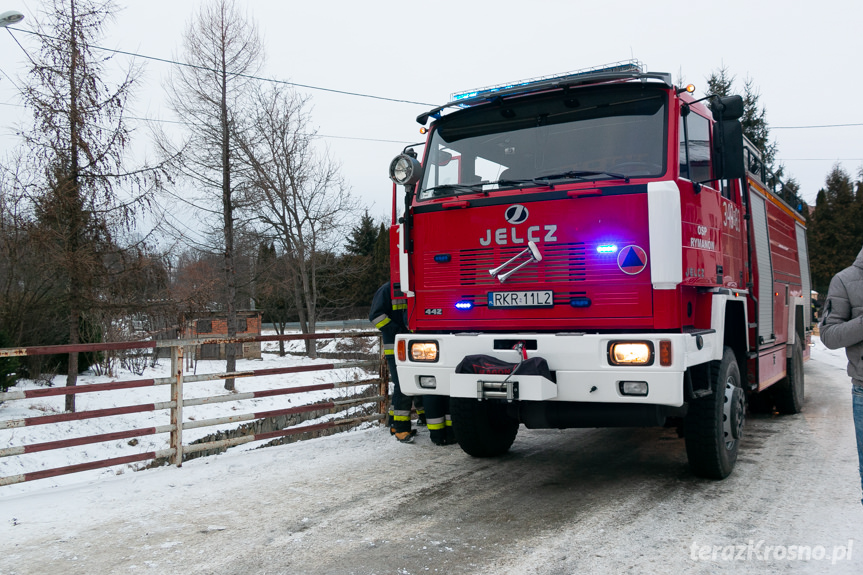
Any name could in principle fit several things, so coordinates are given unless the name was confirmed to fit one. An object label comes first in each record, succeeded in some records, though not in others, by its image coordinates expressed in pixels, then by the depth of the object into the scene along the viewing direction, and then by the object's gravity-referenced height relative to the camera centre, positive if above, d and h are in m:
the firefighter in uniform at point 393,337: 7.17 -0.22
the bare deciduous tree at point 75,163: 11.45 +2.95
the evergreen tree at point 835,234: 40.16 +4.59
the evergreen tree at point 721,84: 30.21 +10.48
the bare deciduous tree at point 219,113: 17.56 +5.66
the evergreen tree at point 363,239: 47.69 +5.93
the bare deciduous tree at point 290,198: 20.84 +4.23
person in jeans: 3.34 -0.06
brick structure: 25.15 -0.38
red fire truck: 4.56 +0.43
